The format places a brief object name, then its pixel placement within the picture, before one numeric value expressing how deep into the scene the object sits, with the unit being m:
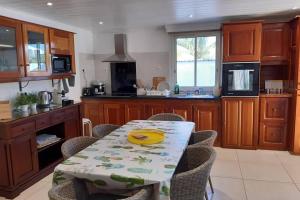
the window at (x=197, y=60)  4.59
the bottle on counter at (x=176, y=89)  4.79
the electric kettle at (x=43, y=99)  3.43
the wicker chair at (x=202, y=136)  2.43
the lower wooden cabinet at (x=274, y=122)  3.87
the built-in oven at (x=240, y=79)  3.84
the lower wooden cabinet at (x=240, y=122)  3.93
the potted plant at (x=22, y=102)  3.09
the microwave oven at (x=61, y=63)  3.54
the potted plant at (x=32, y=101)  3.21
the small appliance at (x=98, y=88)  5.02
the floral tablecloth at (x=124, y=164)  1.48
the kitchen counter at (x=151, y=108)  4.15
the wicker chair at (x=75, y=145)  2.09
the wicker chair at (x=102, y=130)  2.79
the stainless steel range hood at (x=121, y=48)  4.88
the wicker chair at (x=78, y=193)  1.40
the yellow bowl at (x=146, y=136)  2.16
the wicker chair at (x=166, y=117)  3.22
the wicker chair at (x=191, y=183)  1.61
